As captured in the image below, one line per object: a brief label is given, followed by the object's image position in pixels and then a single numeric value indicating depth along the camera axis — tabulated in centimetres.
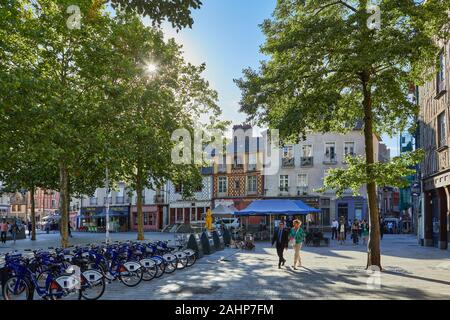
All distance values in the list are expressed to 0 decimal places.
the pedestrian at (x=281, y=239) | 1778
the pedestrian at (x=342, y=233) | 3307
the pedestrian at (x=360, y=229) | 3747
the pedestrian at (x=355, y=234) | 3250
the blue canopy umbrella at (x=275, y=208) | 3180
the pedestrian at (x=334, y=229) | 3782
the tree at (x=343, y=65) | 1461
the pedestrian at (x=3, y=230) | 3388
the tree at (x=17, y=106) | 1553
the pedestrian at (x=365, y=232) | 3173
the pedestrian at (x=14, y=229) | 3403
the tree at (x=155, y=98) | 2823
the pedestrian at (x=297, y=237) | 1773
